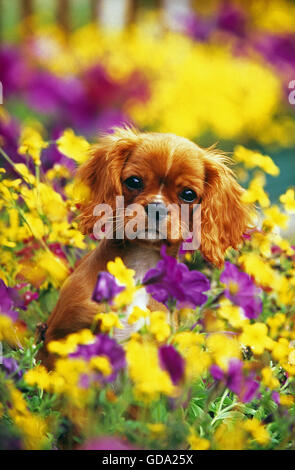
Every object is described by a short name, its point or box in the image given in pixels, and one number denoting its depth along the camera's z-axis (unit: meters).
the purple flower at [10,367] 1.11
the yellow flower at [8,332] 1.14
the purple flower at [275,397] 1.12
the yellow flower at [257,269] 1.29
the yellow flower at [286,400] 1.15
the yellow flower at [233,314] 1.09
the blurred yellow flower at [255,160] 1.37
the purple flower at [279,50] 4.82
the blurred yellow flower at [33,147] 1.40
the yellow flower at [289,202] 1.31
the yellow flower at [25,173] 1.39
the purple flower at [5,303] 1.20
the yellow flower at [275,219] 1.36
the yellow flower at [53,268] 1.41
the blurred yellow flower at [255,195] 1.30
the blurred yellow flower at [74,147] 1.40
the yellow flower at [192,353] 1.06
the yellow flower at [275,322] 1.36
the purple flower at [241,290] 1.10
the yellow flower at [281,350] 1.12
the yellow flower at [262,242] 1.38
